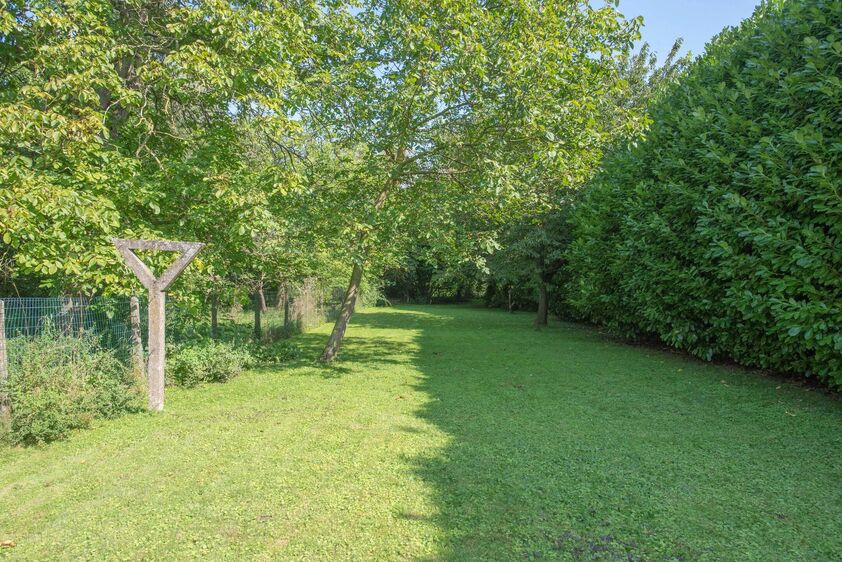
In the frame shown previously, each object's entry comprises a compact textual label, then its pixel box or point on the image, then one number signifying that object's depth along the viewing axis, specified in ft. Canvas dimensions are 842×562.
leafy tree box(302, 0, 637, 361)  24.47
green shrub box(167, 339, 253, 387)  25.68
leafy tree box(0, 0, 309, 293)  18.28
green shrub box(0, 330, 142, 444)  16.11
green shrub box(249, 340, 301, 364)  33.06
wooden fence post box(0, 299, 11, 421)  15.93
